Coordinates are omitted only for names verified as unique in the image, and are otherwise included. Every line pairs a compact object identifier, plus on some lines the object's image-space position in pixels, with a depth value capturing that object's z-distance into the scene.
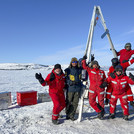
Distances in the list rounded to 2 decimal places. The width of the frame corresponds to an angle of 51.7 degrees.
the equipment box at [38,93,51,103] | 5.63
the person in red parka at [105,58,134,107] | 3.83
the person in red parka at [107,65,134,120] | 3.74
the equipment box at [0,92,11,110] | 4.43
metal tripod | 5.09
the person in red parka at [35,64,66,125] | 3.37
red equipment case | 5.14
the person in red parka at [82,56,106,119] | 3.69
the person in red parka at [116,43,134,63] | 4.50
